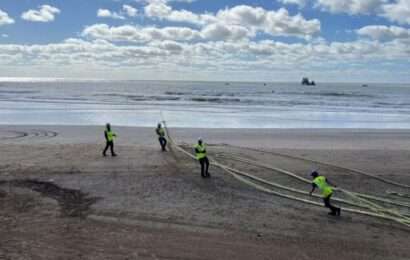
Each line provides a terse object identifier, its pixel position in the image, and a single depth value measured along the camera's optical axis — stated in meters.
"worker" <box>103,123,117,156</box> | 19.70
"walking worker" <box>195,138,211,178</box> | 15.76
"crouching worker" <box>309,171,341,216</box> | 12.21
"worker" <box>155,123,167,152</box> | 21.11
